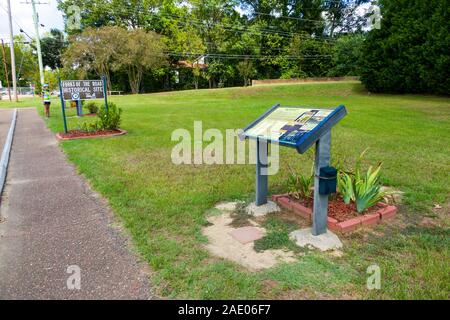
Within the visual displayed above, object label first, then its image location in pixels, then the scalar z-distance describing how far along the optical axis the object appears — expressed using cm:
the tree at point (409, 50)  1856
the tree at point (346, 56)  3019
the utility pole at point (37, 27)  2269
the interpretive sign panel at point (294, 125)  315
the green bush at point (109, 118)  984
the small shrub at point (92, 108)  1517
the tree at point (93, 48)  3325
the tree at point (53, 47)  4997
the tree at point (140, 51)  3381
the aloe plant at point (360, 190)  381
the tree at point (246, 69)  4028
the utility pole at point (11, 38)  2865
